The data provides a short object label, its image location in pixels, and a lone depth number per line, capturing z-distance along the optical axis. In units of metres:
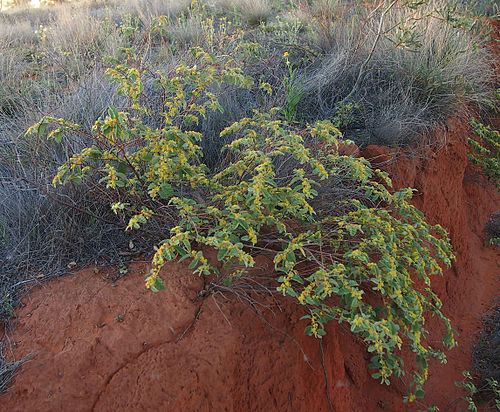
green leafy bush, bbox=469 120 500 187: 5.46
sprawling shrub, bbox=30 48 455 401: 2.66
